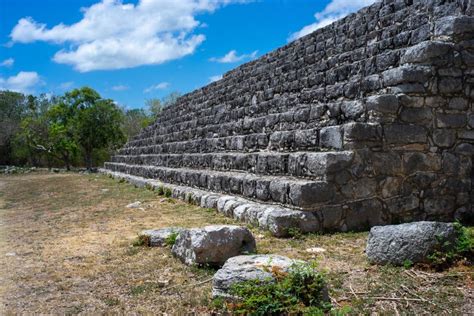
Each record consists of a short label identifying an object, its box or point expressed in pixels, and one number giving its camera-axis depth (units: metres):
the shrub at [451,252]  3.91
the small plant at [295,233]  5.43
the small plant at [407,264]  3.96
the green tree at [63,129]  28.50
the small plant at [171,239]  5.23
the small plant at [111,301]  3.51
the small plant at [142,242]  5.45
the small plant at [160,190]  10.93
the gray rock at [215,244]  4.25
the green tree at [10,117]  37.09
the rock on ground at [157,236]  5.36
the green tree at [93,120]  27.75
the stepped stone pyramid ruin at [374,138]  5.72
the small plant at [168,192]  10.44
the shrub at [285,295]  3.03
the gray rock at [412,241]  3.98
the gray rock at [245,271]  3.33
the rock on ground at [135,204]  9.12
